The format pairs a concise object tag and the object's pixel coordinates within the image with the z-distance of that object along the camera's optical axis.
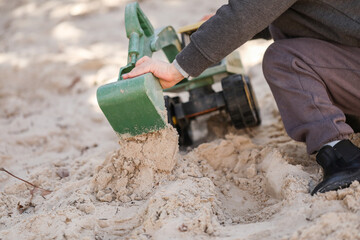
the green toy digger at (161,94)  1.24
